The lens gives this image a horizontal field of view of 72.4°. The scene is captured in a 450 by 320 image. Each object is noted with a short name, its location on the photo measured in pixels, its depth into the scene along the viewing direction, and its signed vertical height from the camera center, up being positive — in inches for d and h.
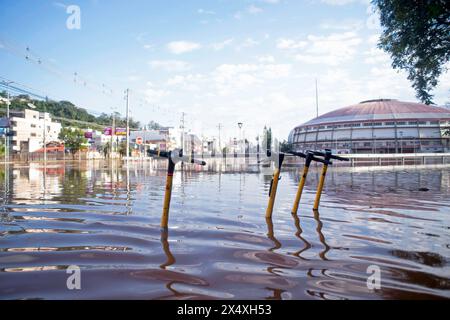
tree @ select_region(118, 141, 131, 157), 2656.0 +64.2
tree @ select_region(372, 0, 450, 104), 325.8 +144.5
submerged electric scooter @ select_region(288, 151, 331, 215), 227.5 -5.3
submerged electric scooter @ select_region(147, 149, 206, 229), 161.8 -1.0
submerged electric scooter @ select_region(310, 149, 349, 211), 238.6 -3.6
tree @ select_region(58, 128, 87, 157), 2593.5 +140.3
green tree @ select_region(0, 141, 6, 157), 2341.3 +58.6
